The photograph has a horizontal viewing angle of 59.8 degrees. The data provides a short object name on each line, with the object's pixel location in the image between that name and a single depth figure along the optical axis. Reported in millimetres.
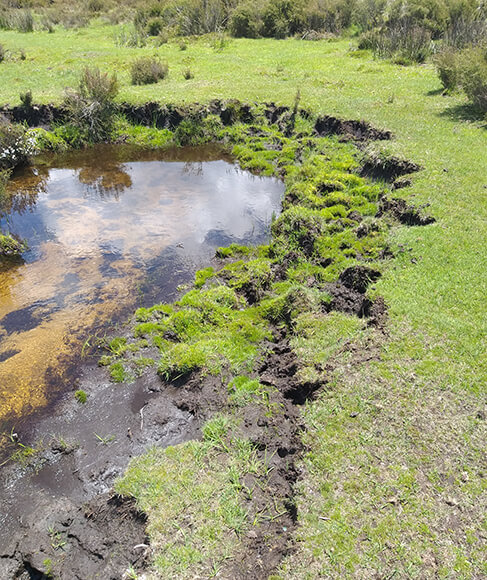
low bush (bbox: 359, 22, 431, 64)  24156
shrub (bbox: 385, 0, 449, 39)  26266
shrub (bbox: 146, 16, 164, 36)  33275
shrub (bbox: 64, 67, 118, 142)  18625
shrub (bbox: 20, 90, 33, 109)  18609
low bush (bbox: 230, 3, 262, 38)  31328
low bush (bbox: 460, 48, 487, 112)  15455
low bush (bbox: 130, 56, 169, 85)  22234
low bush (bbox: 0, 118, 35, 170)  16203
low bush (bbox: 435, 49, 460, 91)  18000
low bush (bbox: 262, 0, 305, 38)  31156
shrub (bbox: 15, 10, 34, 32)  36188
